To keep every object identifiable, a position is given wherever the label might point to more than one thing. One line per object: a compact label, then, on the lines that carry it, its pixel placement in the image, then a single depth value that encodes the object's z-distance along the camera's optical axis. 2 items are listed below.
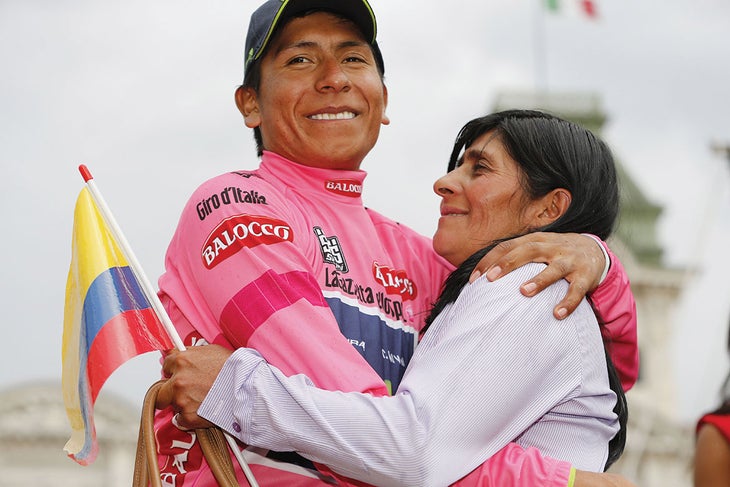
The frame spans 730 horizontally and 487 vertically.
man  3.73
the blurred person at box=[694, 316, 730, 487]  5.14
